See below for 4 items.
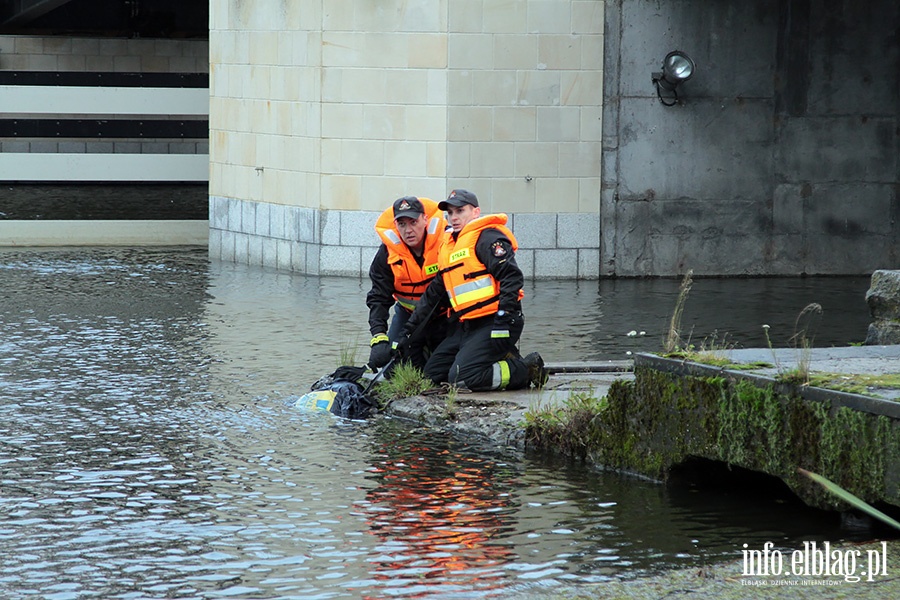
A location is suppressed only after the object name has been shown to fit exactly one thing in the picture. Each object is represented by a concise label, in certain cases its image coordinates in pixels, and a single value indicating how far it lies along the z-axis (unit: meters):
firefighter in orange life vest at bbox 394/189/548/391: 17.78
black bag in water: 17.89
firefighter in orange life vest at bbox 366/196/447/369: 18.58
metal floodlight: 31.53
